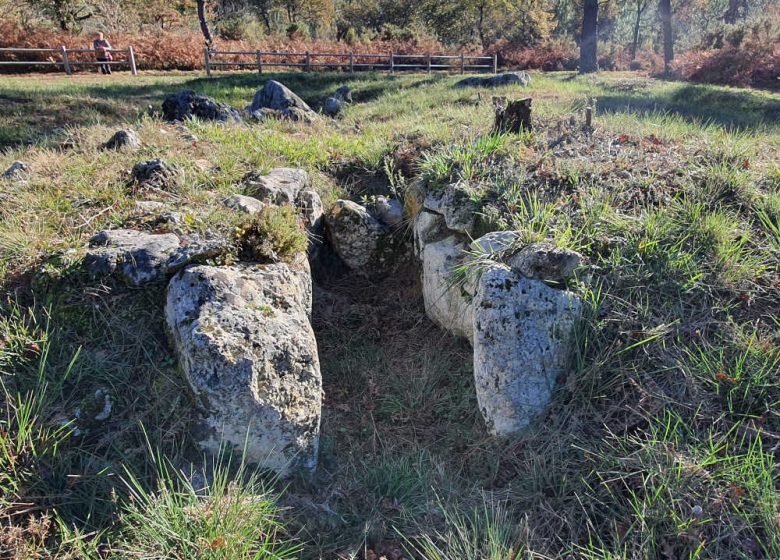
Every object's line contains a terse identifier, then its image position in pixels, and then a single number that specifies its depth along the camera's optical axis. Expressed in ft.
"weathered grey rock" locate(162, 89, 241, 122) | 33.73
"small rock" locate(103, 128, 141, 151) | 21.16
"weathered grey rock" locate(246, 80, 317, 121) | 38.27
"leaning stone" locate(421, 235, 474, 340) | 14.48
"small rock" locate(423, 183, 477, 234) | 15.83
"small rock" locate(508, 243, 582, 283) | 12.62
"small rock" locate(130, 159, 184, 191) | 16.74
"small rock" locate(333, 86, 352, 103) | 53.63
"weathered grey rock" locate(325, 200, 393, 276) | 18.02
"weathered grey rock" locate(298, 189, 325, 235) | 17.90
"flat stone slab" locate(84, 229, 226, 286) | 12.46
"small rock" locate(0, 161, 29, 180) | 17.40
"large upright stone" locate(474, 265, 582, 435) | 11.67
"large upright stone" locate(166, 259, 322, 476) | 10.64
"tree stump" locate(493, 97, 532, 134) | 22.18
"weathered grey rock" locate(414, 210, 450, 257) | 16.52
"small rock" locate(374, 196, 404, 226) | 18.78
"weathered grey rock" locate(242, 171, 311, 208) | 17.57
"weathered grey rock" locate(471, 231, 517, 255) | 13.44
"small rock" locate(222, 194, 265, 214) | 15.37
